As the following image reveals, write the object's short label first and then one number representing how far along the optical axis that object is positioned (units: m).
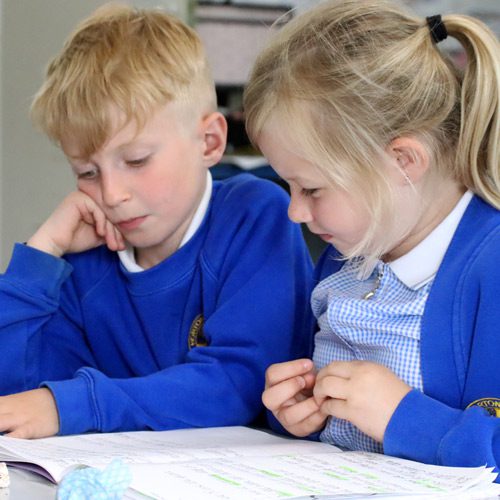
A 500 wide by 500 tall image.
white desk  2.09
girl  2.24
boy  2.42
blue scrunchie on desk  2.03
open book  2.07
